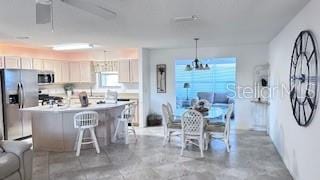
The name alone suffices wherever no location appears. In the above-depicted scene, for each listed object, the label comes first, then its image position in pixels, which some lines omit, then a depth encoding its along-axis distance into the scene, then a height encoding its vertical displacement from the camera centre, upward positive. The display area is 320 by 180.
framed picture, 8.17 +0.16
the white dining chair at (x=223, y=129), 5.22 -0.94
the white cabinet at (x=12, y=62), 6.60 +0.56
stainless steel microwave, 7.55 +0.19
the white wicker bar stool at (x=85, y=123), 5.05 -0.77
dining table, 5.30 -0.66
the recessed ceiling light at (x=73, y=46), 6.82 +1.02
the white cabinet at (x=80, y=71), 8.95 +0.43
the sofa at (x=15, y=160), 3.34 -1.02
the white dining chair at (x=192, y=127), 4.96 -0.84
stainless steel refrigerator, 6.21 -0.40
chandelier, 6.35 +0.41
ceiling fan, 2.32 +0.70
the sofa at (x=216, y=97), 9.91 -0.54
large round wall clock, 2.84 +0.05
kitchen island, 5.43 -0.93
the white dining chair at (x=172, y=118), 5.92 -0.80
